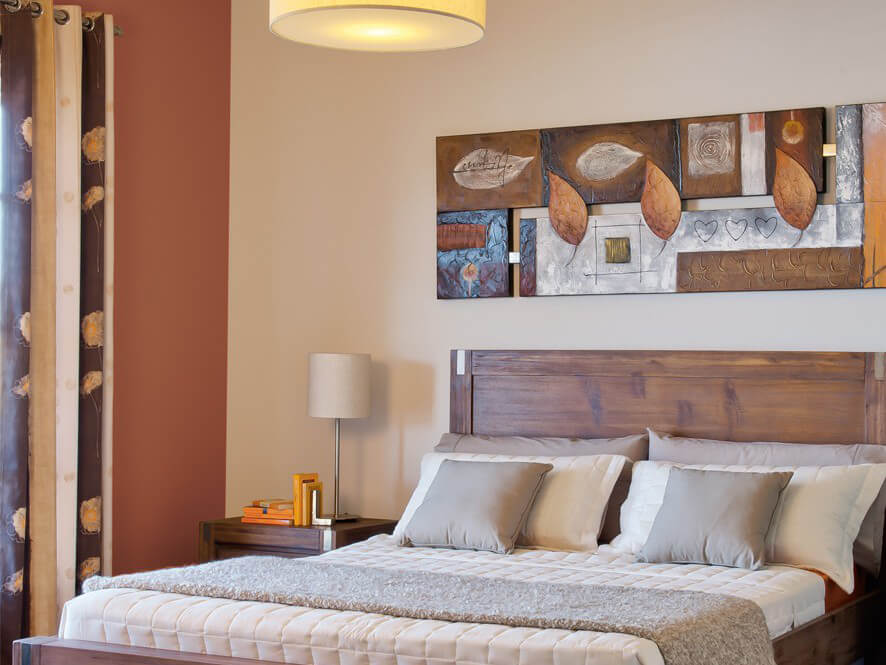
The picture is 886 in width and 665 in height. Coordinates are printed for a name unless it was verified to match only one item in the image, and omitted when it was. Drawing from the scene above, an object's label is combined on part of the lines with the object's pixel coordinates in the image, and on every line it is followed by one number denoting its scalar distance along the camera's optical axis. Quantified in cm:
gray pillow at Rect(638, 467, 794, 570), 377
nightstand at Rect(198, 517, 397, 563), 476
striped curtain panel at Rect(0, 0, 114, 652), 426
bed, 287
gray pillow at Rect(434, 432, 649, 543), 441
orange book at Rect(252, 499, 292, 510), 500
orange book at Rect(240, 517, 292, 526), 493
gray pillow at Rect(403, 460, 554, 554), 414
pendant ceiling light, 284
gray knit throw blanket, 290
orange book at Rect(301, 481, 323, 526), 490
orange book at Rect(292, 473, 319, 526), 490
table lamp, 497
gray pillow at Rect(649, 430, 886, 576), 410
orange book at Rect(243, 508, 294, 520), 494
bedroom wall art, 441
